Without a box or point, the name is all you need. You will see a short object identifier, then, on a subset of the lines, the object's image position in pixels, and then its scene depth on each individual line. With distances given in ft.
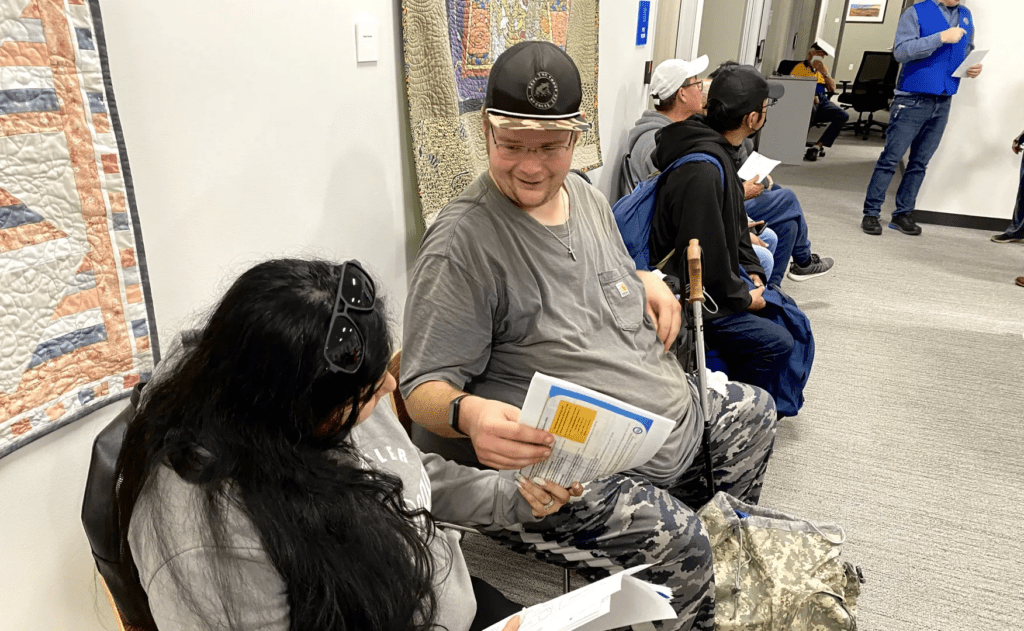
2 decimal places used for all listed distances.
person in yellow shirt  23.80
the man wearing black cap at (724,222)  6.63
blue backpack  7.07
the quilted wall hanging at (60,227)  3.01
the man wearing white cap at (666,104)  9.86
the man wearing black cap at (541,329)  4.37
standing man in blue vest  14.14
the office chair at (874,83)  25.81
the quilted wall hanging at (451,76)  5.79
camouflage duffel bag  4.93
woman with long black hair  2.51
